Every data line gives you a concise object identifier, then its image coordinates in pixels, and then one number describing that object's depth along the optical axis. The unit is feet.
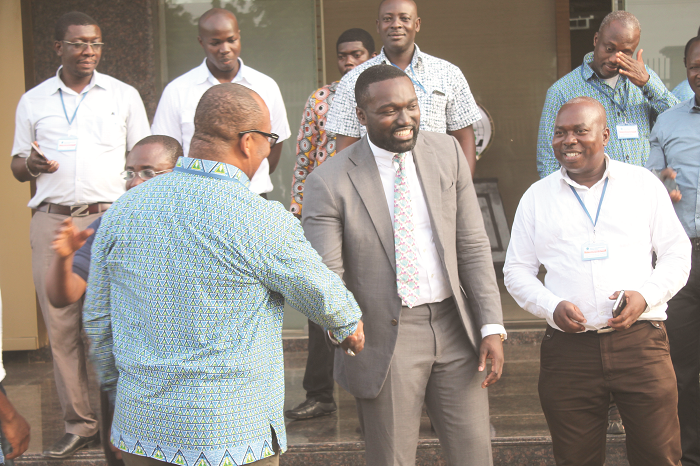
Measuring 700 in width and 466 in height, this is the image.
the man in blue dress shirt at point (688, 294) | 13.71
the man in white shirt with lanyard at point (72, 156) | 14.99
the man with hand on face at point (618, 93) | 14.79
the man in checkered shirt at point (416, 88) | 14.25
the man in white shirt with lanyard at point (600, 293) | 11.03
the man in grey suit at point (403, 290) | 10.53
